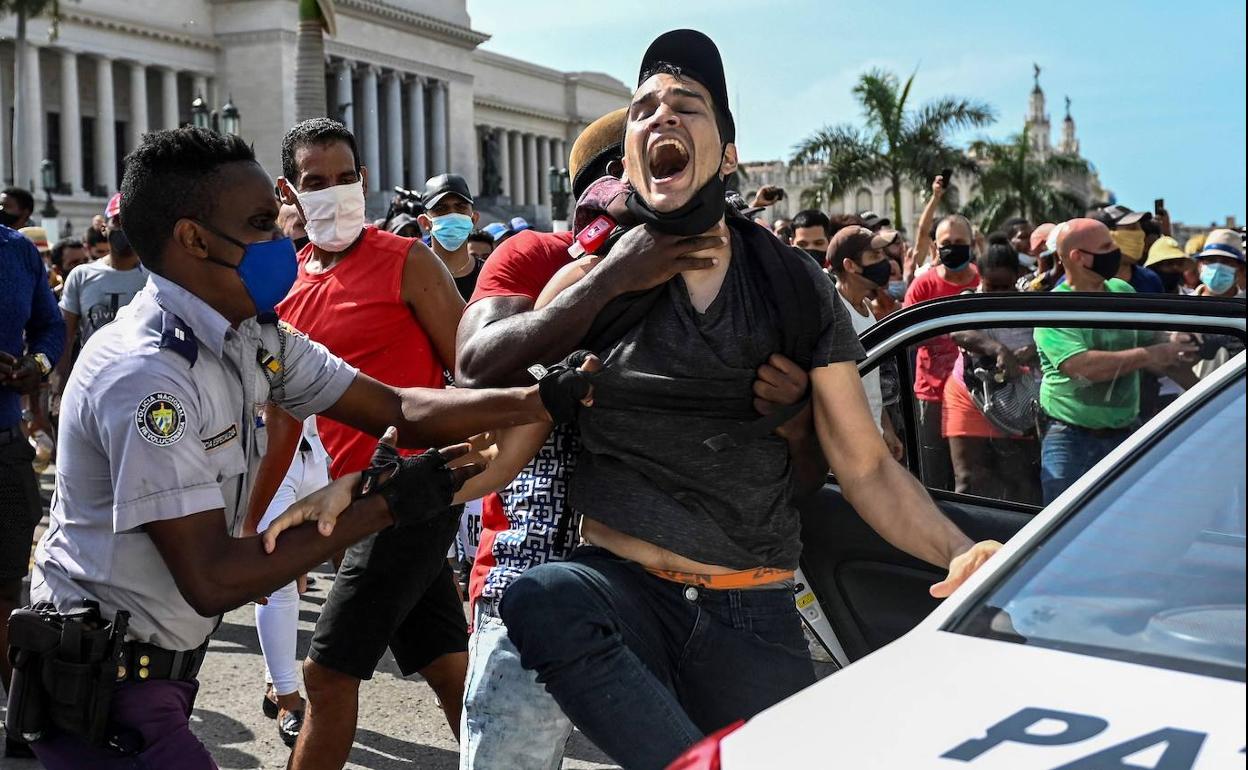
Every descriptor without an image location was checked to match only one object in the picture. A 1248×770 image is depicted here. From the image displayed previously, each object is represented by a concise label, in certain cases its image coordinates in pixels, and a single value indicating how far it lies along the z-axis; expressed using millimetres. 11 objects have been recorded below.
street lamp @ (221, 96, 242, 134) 30625
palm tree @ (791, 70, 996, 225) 28844
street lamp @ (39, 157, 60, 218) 40378
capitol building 57344
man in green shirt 3662
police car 1638
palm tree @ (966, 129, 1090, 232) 36703
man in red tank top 3879
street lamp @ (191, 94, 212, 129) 28077
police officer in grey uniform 2598
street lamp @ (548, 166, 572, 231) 47378
